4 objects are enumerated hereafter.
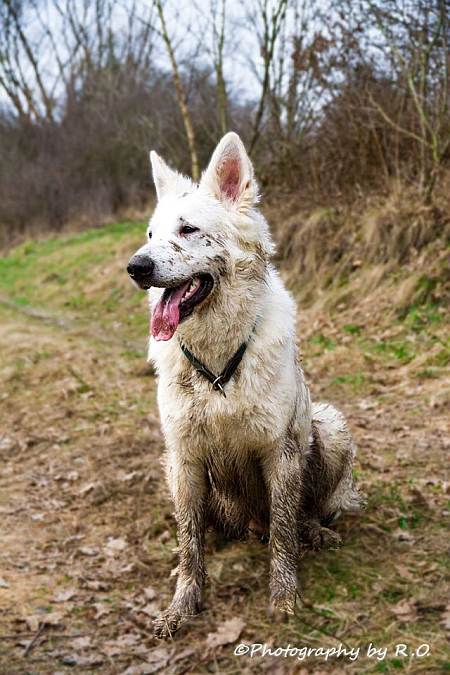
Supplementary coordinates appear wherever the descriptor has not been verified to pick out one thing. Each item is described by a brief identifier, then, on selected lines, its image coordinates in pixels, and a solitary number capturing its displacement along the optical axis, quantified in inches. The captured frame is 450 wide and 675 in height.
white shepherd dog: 117.4
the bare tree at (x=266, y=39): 396.8
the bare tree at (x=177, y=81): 414.6
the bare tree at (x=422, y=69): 316.2
